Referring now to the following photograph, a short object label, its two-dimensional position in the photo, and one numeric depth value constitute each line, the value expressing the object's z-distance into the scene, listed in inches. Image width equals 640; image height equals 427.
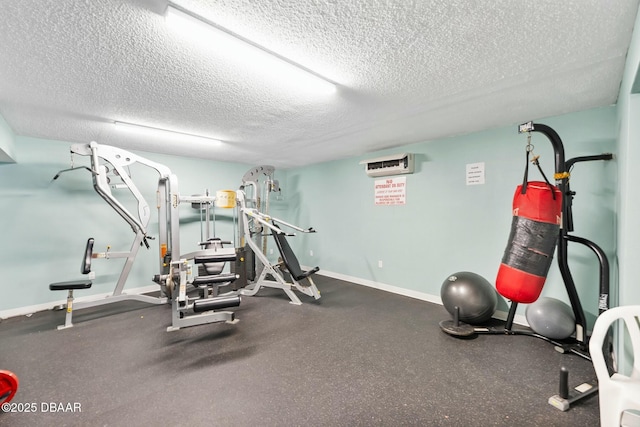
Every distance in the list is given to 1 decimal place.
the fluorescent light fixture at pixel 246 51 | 49.6
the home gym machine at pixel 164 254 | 102.3
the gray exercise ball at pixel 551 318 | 86.8
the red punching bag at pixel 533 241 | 79.8
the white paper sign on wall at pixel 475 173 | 119.2
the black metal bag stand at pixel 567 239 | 80.3
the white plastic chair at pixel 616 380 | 42.1
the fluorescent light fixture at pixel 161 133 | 110.6
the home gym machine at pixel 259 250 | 138.2
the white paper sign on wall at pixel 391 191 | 148.4
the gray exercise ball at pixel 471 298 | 101.3
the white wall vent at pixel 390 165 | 141.7
